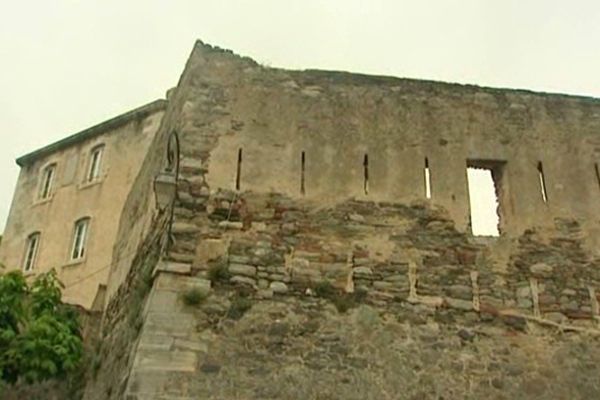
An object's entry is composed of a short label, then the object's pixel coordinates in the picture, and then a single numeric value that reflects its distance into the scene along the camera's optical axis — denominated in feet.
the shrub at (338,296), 23.34
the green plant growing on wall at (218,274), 23.16
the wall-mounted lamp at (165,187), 23.85
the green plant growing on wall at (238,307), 22.65
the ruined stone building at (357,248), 22.29
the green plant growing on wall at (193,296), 22.59
